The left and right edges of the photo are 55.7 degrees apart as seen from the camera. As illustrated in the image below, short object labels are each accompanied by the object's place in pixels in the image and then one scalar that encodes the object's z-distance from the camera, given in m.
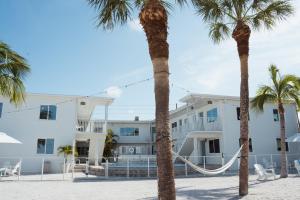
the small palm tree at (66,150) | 21.33
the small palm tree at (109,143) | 34.62
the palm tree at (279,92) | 16.95
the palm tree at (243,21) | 10.18
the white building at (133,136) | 37.53
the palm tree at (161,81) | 5.65
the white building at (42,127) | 21.42
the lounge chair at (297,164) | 16.55
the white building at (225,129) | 24.16
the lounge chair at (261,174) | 14.94
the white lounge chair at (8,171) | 16.81
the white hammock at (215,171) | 8.25
